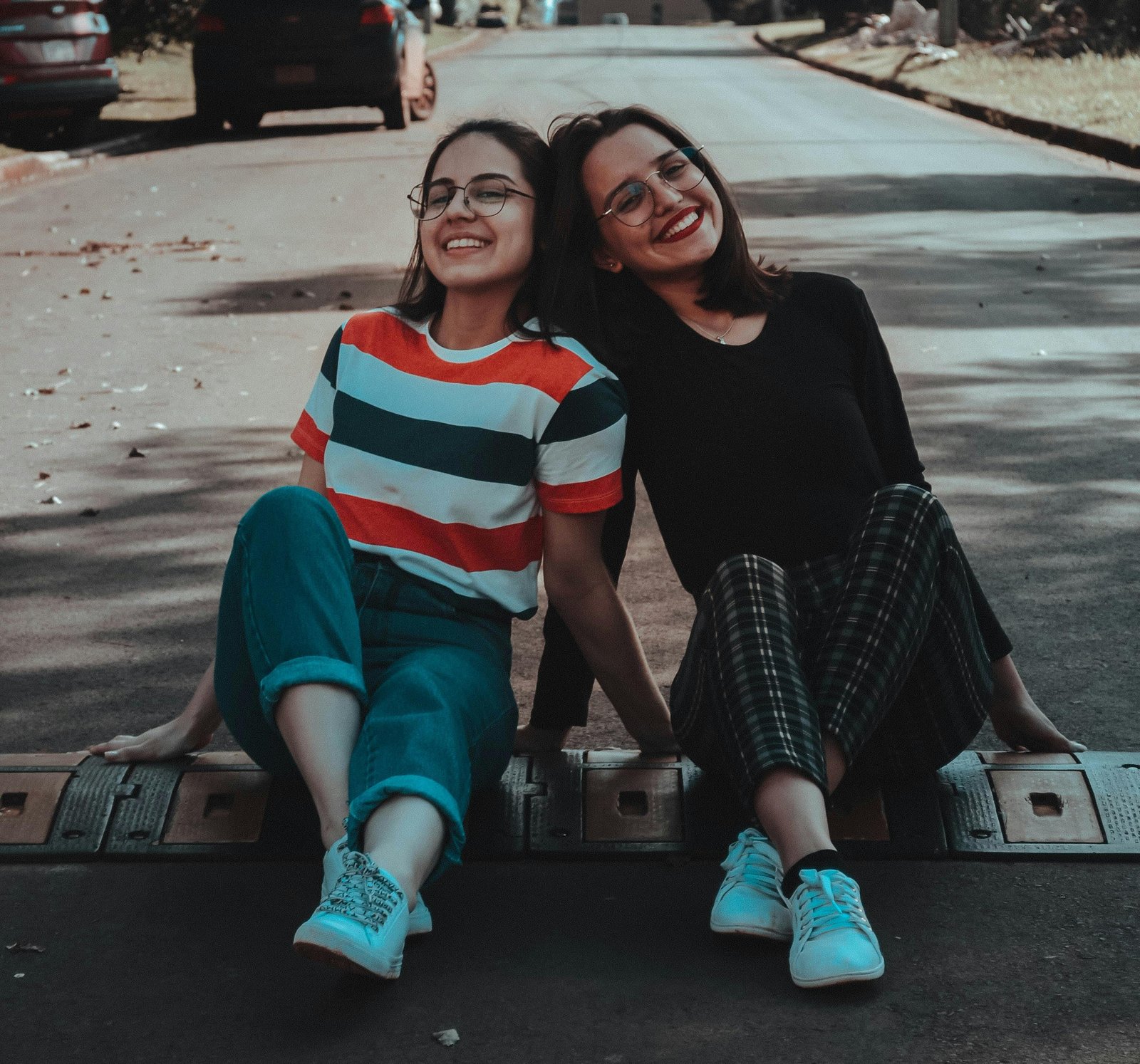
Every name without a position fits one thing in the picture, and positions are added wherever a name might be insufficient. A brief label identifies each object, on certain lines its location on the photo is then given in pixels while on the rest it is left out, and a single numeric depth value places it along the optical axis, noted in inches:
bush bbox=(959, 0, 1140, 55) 922.1
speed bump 107.3
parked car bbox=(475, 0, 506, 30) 2310.5
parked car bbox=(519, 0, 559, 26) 3078.2
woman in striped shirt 96.7
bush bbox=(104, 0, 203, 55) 800.9
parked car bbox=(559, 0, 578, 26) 3919.8
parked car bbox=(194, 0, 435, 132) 616.4
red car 543.8
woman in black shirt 101.4
